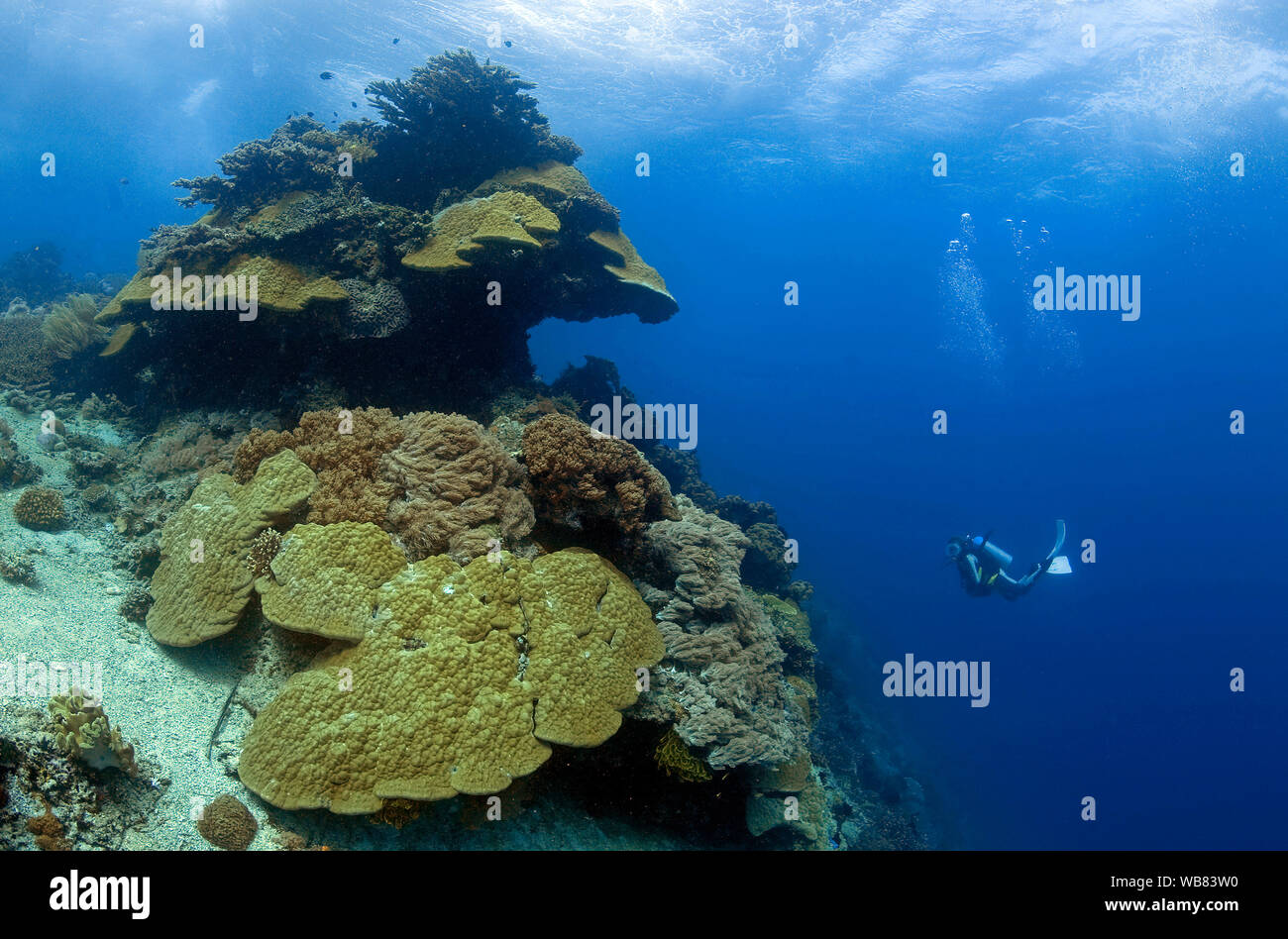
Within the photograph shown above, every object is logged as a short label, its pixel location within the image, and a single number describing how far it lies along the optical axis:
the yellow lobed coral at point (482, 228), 8.67
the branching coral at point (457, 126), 10.30
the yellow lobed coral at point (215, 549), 4.96
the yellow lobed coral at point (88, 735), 3.65
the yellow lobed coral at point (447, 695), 3.96
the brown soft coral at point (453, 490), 5.33
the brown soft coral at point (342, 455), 5.39
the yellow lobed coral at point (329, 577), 4.49
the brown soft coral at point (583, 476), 5.97
